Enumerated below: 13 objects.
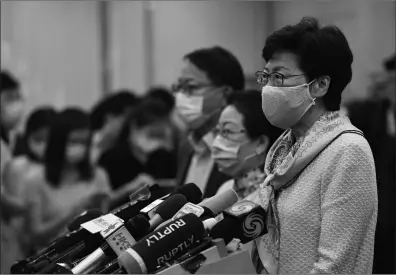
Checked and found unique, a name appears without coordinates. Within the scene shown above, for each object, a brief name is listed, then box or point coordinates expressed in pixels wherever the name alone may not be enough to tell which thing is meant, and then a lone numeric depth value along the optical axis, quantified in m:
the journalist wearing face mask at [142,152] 8.72
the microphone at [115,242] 3.63
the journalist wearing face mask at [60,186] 8.90
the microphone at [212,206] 3.78
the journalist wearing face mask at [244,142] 5.47
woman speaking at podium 3.81
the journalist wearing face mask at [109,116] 11.16
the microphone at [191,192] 4.24
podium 3.48
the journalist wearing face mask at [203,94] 6.59
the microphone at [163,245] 3.35
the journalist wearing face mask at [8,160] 7.94
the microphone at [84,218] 4.59
